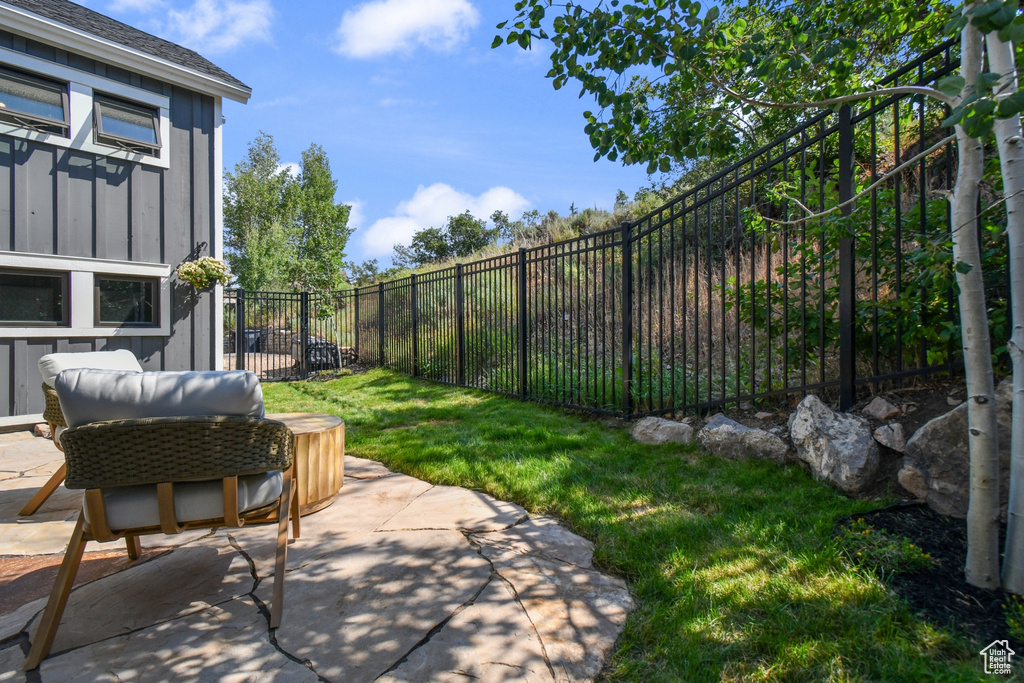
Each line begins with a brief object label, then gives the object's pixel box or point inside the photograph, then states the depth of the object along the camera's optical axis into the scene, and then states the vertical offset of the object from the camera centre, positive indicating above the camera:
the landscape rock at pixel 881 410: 2.88 -0.41
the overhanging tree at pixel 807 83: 1.83 +1.68
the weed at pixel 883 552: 1.99 -0.88
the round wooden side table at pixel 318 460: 2.99 -0.71
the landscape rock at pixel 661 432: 3.90 -0.72
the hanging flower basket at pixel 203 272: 6.82 +1.09
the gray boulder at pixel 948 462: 2.32 -0.59
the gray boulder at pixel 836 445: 2.69 -0.60
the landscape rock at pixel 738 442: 3.24 -0.68
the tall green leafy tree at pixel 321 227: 13.16 +6.27
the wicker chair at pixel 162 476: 1.80 -0.49
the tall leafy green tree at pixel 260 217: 19.38 +6.78
